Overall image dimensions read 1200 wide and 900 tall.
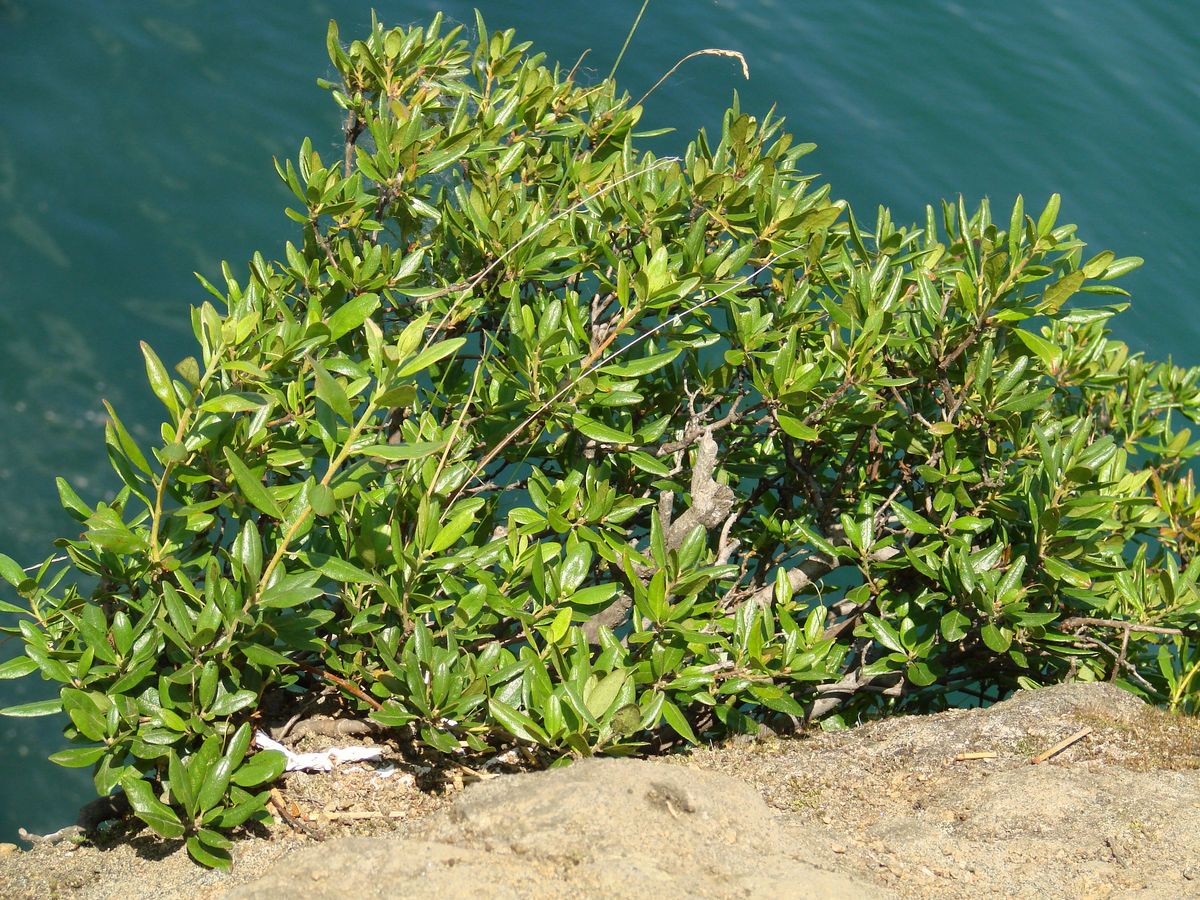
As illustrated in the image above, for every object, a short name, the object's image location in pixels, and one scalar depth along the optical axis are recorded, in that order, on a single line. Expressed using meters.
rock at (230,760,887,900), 2.13
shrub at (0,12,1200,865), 2.57
